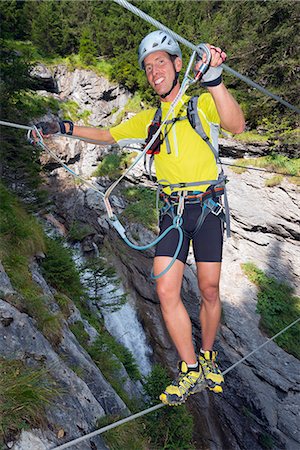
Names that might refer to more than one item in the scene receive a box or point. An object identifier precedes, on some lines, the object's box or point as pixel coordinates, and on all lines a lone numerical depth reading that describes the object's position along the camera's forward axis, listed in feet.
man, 10.58
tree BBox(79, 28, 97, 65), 79.89
